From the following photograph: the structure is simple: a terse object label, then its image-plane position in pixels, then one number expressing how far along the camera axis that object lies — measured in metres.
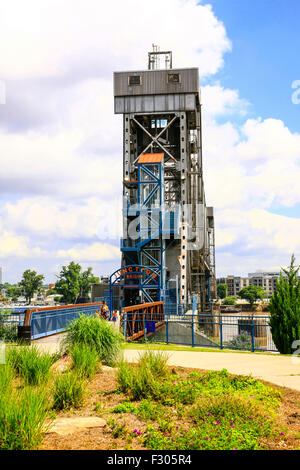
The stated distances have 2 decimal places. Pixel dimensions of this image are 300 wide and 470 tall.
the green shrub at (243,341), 39.13
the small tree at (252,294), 181.88
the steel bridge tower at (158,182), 53.28
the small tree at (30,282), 135.38
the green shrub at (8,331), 18.35
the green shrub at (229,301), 192.12
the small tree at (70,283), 107.50
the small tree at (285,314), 17.95
